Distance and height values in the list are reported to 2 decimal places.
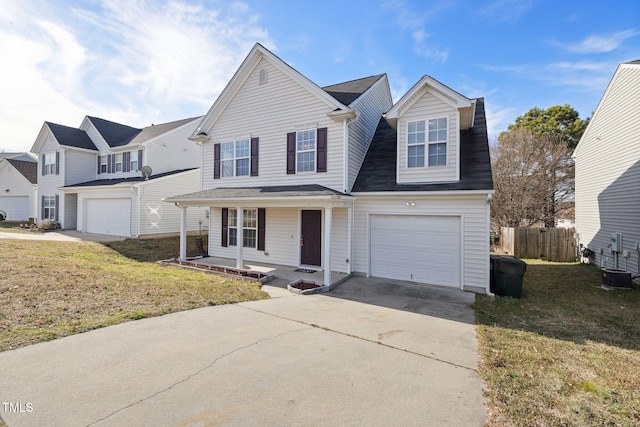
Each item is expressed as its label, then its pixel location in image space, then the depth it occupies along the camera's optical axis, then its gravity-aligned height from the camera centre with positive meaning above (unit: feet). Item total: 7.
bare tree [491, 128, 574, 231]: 68.03 +9.04
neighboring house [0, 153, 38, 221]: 82.33 +6.21
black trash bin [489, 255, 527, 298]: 26.17 -5.71
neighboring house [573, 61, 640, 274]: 32.78 +5.84
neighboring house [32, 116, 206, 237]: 56.90 +8.77
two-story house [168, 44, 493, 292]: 28.71 +4.61
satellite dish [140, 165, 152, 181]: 57.67 +8.50
